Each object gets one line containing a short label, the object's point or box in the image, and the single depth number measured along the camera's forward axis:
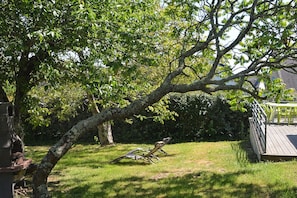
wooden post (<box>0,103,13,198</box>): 5.48
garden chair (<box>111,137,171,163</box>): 11.04
